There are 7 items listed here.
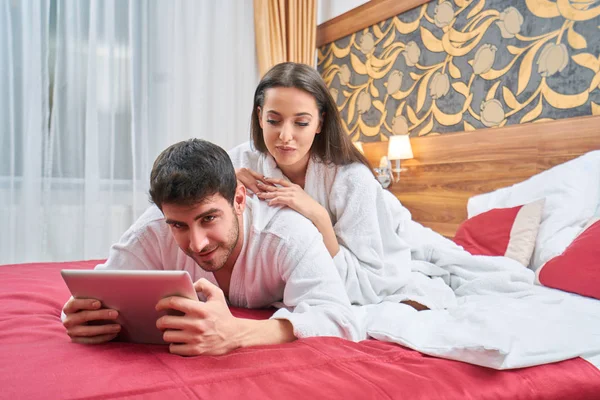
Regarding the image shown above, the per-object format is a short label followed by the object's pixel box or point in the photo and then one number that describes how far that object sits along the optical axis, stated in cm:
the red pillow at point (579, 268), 176
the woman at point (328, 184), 161
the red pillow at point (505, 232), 221
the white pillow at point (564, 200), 214
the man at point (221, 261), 108
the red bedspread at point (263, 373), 89
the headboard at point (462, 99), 258
